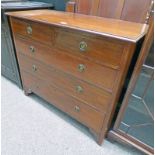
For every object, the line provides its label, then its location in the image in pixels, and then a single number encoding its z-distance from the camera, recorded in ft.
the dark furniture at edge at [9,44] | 4.37
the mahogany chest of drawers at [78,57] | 2.64
